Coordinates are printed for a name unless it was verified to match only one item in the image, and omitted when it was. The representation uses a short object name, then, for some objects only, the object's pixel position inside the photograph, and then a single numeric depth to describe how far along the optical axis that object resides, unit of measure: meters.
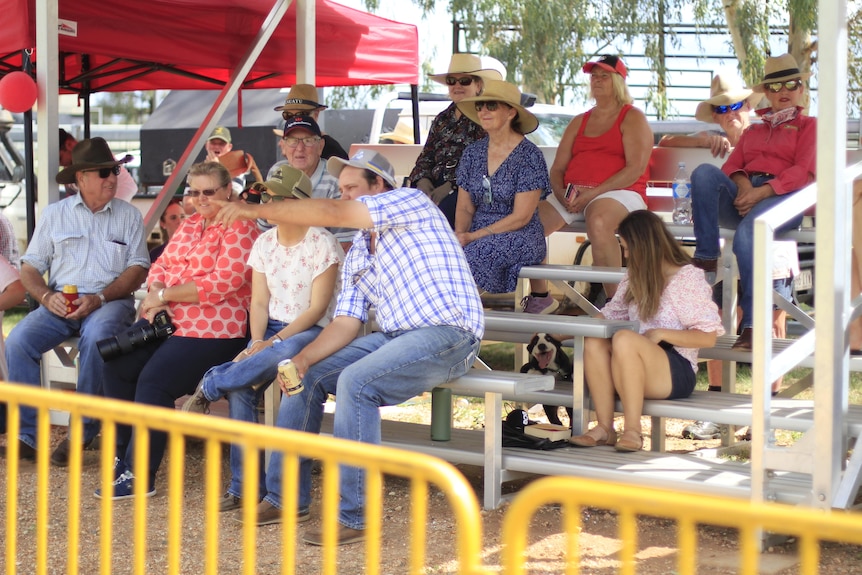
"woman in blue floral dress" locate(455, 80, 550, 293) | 12.35
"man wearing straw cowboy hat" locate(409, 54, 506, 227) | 13.87
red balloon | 13.37
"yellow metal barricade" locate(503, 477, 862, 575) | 3.96
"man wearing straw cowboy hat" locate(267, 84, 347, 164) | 14.17
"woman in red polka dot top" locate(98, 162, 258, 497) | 11.41
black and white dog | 12.62
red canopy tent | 15.14
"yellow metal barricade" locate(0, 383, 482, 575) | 4.81
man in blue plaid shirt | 9.80
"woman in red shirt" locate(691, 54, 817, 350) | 11.87
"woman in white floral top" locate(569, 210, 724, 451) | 10.28
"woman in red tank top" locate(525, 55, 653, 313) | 12.84
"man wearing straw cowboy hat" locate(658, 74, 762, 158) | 14.30
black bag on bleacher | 10.70
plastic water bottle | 15.23
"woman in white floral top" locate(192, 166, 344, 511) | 10.69
